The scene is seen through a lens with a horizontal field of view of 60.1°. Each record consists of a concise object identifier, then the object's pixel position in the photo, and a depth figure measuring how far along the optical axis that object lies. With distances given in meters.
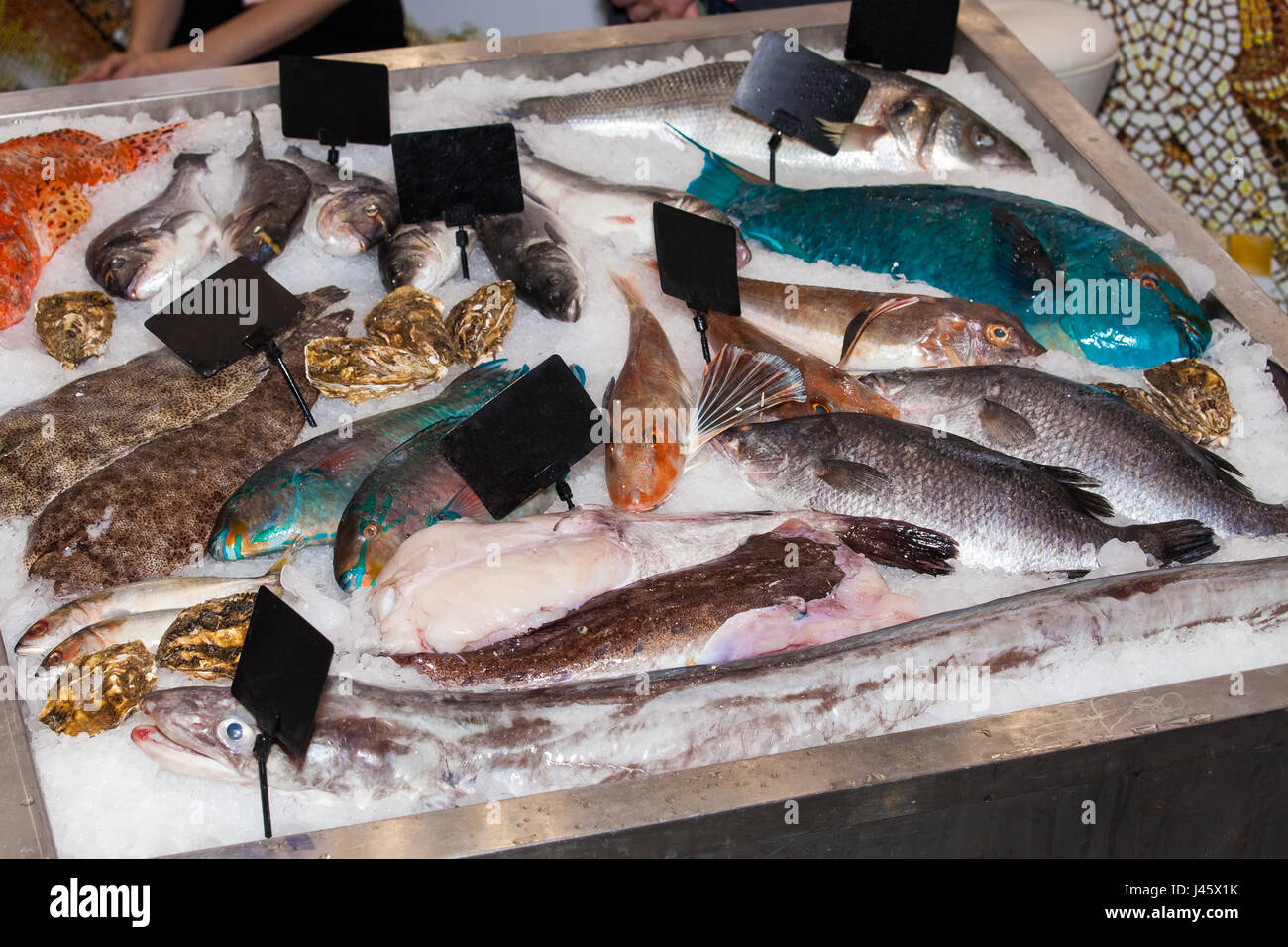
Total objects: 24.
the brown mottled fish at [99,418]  2.28
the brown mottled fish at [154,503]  2.13
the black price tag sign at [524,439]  2.08
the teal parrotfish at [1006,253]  2.55
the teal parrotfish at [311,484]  2.14
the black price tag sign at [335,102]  3.08
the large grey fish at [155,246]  2.74
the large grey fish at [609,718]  1.73
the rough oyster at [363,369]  2.46
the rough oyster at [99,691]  1.83
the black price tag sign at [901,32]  3.34
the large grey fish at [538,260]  2.66
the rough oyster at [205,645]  1.91
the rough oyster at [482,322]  2.56
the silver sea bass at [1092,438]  2.20
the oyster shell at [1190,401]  2.38
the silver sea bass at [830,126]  3.17
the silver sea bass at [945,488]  2.11
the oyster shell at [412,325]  2.52
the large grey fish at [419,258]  2.74
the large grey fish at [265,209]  2.82
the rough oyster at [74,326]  2.57
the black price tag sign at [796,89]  3.11
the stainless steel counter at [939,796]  1.58
